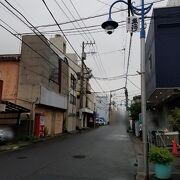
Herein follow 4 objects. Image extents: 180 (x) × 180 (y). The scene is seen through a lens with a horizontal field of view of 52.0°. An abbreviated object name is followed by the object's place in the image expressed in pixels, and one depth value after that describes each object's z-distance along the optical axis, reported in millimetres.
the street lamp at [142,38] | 6177
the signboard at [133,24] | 6775
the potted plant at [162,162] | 6232
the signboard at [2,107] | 13576
